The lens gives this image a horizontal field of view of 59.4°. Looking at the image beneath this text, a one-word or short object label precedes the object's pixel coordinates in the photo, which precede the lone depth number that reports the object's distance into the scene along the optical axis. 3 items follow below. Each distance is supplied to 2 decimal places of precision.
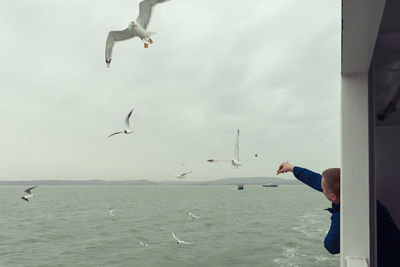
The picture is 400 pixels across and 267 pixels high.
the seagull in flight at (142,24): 3.58
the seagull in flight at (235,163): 12.80
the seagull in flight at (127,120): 9.43
